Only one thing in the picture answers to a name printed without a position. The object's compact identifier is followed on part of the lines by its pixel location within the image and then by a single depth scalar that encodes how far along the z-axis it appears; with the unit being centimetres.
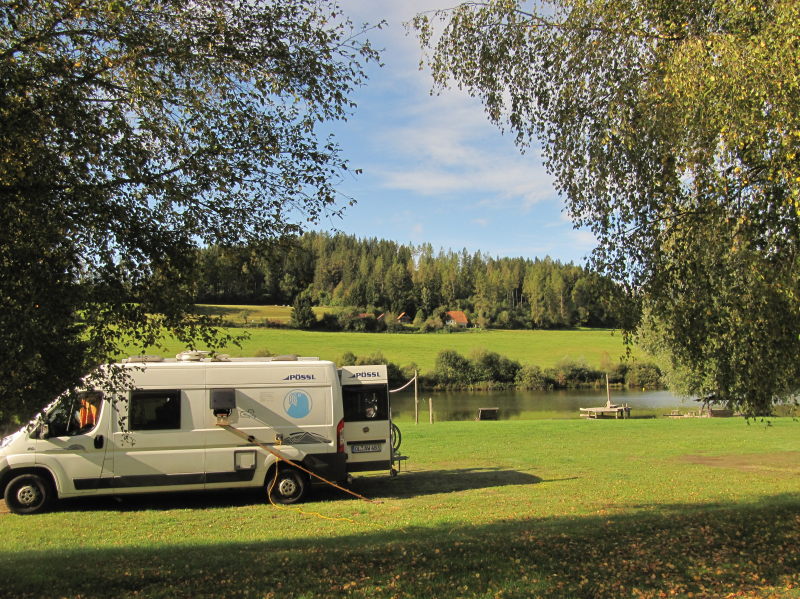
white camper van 1041
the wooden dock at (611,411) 3366
